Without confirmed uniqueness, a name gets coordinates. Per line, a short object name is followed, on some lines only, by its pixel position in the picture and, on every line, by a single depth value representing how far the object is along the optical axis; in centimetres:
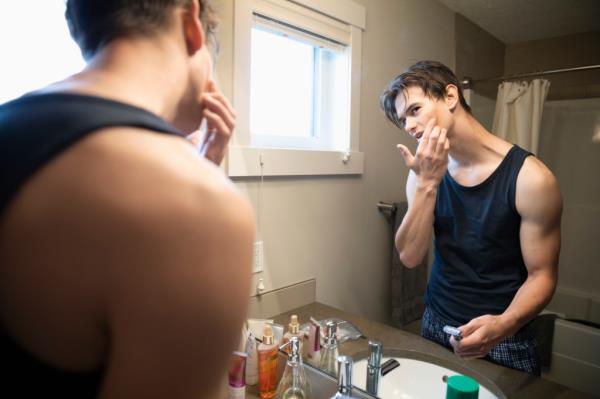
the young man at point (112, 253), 25
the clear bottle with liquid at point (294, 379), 85
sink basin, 88
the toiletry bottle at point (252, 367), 88
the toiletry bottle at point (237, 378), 81
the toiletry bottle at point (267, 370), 86
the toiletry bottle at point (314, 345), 93
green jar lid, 71
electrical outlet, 112
